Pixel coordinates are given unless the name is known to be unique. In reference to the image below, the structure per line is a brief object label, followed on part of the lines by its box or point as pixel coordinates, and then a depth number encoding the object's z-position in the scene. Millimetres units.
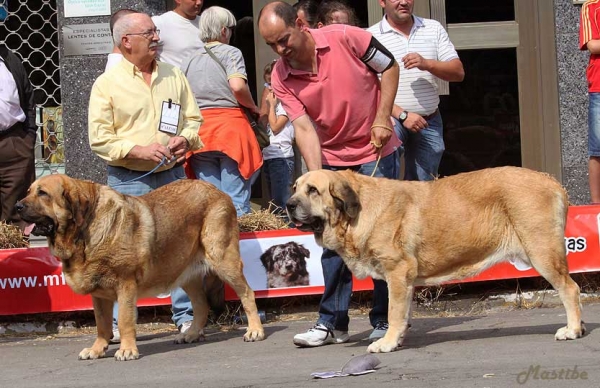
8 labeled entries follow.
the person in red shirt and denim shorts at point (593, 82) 18937
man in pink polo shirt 14906
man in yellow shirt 16016
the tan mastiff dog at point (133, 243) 14547
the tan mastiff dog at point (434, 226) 14055
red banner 17797
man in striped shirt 18531
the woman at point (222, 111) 18031
